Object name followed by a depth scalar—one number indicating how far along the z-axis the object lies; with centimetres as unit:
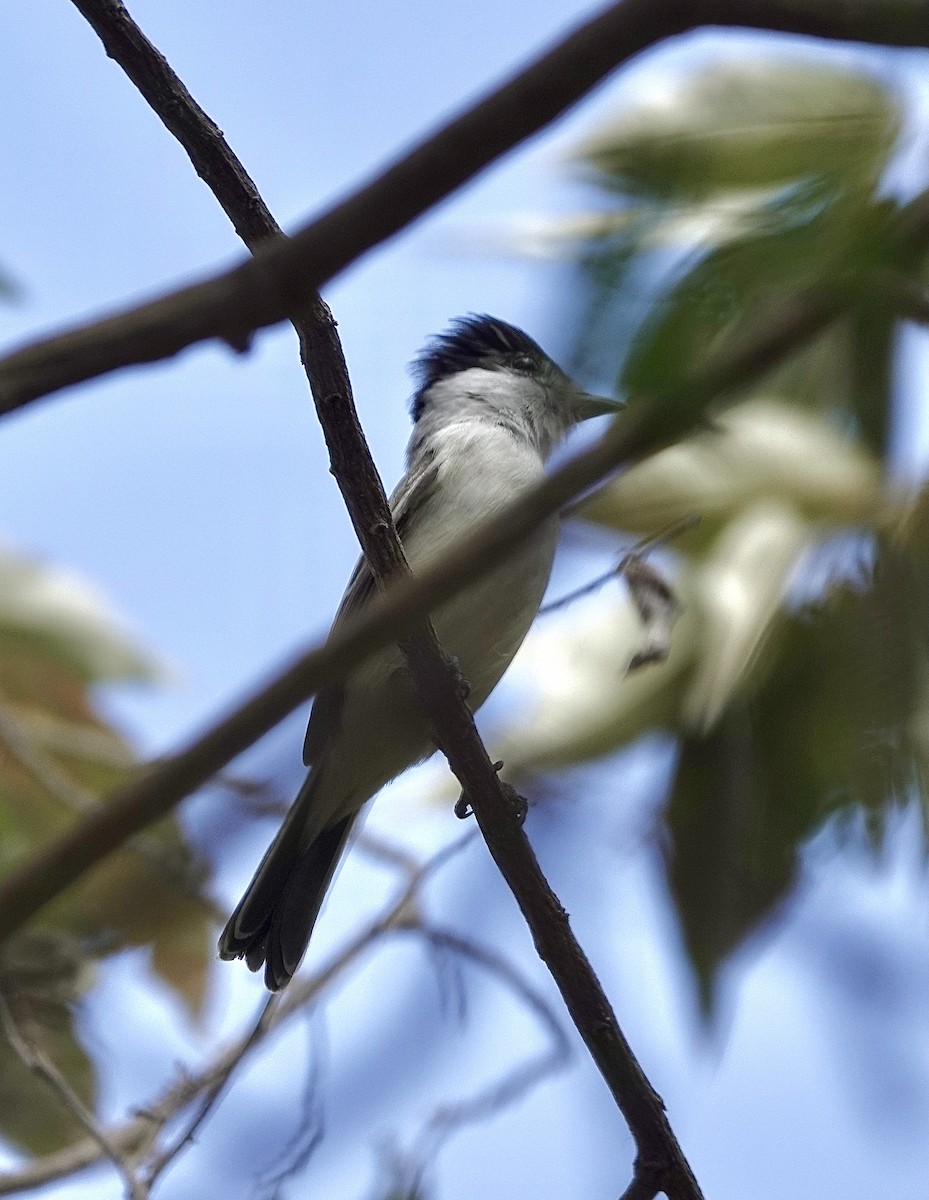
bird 867
